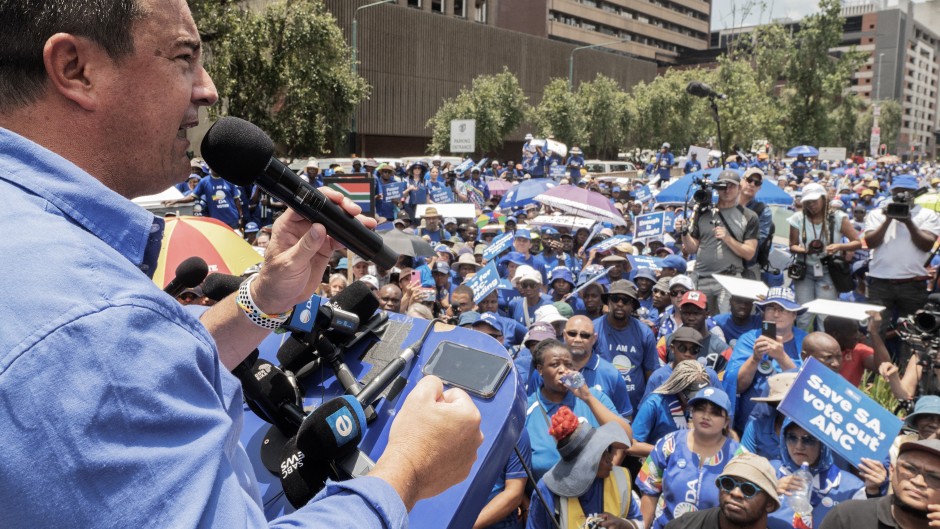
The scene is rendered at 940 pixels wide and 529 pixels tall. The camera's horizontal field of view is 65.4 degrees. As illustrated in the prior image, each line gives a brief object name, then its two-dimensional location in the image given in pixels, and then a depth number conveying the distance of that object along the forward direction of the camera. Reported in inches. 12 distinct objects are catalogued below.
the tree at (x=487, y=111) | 1514.5
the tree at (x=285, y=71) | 767.1
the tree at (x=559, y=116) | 1651.1
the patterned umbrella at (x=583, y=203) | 480.7
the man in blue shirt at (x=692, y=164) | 849.5
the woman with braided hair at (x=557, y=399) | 181.8
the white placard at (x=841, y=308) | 233.9
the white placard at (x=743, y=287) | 253.0
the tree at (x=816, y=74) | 1349.7
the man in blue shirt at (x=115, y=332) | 31.4
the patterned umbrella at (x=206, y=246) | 205.9
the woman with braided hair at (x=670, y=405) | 205.8
